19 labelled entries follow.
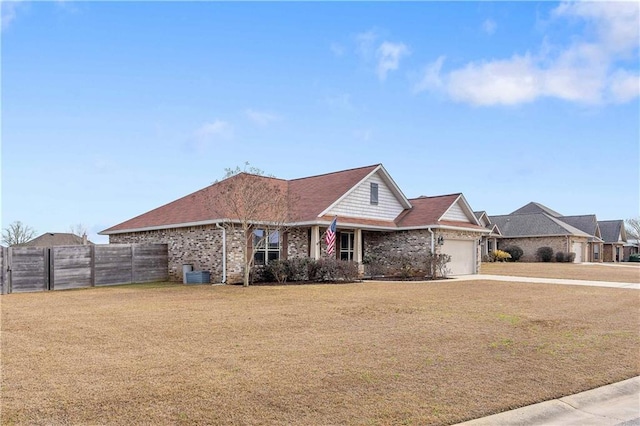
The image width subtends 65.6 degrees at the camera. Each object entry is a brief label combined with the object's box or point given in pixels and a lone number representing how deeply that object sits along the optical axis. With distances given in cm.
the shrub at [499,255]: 4897
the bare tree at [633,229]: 8094
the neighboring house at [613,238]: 6203
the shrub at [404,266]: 2594
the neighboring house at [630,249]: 6812
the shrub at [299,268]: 2227
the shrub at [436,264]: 2577
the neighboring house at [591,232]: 5650
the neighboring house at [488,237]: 5062
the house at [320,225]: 2236
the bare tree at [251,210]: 2092
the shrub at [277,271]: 2170
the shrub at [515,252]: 5219
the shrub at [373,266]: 2642
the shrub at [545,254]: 5038
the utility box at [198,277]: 2194
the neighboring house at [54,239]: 5319
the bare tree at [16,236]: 5094
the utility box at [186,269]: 2278
